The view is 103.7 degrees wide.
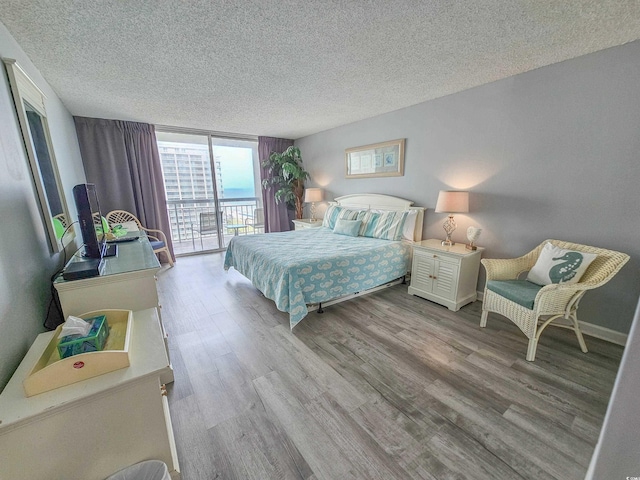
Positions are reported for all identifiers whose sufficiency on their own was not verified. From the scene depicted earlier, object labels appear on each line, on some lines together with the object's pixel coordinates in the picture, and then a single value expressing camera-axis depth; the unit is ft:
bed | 7.92
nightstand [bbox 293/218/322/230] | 15.72
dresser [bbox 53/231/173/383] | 4.46
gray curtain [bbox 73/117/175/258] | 12.49
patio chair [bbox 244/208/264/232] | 19.43
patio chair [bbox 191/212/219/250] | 16.25
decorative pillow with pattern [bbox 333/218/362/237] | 11.95
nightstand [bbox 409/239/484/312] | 8.75
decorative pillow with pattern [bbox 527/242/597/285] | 6.48
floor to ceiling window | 16.20
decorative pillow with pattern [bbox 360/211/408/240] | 10.91
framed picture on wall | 11.75
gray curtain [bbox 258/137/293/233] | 17.39
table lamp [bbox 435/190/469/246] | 8.81
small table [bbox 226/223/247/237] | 17.70
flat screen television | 5.05
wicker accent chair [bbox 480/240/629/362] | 6.05
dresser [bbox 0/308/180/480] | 2.61
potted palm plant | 16.63
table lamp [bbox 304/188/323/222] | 16.01
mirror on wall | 4.58
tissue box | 3.13
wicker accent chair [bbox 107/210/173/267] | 13.00
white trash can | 3.17
